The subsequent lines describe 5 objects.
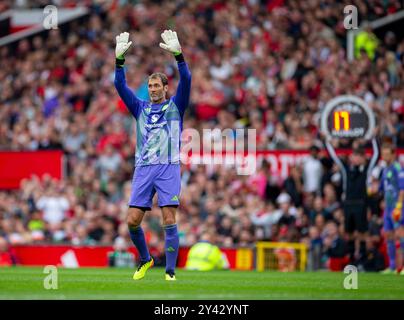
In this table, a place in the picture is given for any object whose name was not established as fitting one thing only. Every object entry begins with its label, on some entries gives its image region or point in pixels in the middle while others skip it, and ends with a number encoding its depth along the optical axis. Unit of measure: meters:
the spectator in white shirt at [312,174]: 23.83
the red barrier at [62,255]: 24.34
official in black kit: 21.30
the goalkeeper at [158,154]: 14.95
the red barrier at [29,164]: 28.02
